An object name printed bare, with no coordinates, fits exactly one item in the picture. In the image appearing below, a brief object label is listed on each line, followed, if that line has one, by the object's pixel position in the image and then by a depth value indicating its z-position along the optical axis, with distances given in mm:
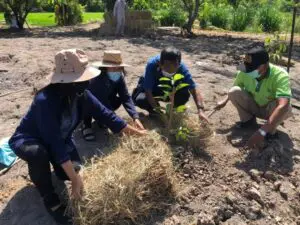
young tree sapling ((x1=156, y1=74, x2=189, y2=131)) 1836
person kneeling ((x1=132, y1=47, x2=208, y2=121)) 1968
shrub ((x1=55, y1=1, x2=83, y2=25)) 9931
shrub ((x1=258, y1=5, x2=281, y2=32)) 8876
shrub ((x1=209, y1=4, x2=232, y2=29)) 9031
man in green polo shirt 1968
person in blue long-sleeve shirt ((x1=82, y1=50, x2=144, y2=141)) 2122
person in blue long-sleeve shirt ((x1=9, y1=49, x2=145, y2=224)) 1442
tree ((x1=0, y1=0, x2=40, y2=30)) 7695
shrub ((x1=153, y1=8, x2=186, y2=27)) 8632
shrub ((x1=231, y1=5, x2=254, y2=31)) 8711
